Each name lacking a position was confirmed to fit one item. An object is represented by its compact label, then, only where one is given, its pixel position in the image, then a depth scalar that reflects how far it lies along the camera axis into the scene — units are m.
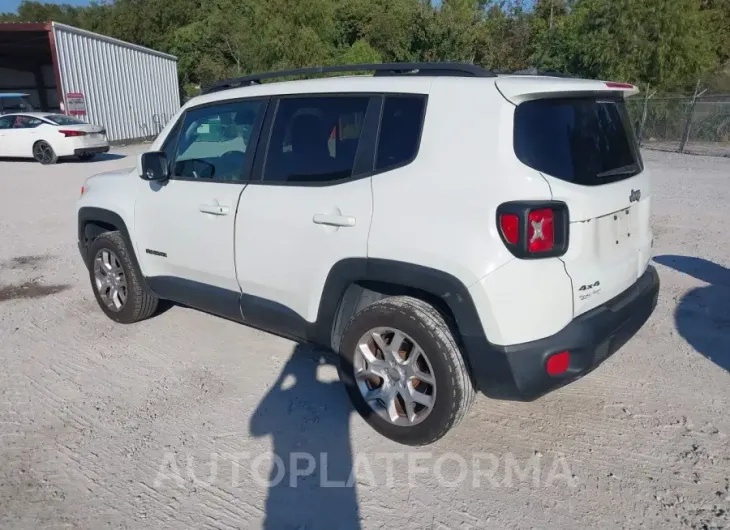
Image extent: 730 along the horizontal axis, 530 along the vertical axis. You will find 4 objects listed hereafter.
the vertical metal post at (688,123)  17.41
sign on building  20.28
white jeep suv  2.69
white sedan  16.44
